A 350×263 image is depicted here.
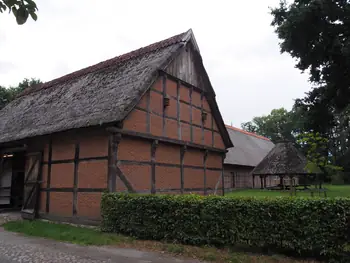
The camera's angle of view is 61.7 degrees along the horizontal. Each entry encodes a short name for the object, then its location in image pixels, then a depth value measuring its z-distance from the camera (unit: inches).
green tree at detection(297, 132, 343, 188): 658.2
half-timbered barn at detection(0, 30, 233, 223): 402.3
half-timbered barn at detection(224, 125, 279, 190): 1147.3
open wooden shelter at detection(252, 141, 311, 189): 990.5
